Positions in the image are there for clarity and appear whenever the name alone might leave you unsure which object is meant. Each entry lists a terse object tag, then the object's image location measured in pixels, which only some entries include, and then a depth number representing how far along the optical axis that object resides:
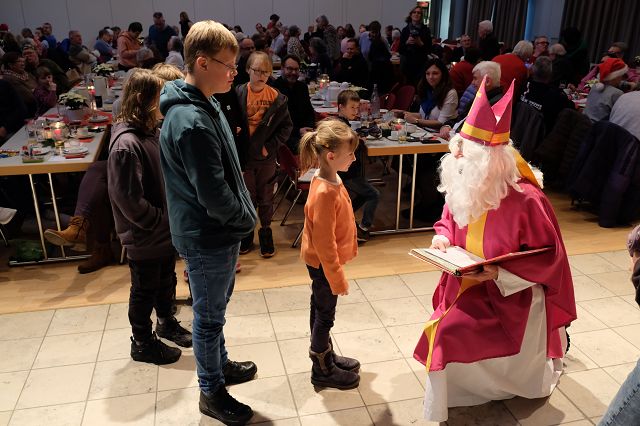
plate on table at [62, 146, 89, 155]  3.99
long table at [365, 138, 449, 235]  4.28
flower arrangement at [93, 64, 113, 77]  6.88
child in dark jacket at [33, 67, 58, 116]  5.97
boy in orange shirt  3.89
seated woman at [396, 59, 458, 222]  4.73
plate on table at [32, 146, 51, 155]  3.99
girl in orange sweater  2.34
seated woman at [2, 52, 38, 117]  5.71
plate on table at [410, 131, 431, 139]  4.58
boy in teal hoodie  1.93
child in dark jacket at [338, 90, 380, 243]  3.95
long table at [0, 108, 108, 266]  3.79
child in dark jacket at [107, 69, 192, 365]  2.54
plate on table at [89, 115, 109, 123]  5.04
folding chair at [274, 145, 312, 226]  4.21
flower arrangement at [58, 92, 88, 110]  4.98
